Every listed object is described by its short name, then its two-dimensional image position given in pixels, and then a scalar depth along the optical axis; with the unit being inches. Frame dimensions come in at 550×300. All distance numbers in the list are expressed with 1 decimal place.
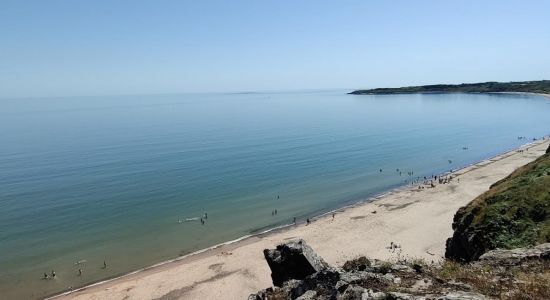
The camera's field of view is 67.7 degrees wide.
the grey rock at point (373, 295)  408.5
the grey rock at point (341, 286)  458.0
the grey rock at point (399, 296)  395.3
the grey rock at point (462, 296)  375.9
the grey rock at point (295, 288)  504.5
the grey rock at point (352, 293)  427.8
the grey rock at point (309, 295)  472.4
